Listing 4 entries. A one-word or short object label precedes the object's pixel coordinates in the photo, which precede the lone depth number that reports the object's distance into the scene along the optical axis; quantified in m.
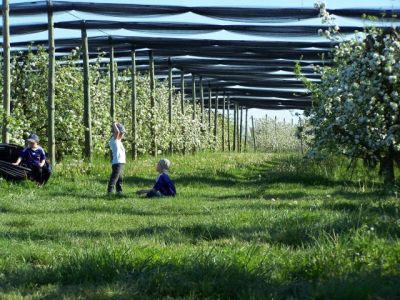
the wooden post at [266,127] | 74.25
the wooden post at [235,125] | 49.31
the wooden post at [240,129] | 52.81
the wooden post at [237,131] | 50.97
